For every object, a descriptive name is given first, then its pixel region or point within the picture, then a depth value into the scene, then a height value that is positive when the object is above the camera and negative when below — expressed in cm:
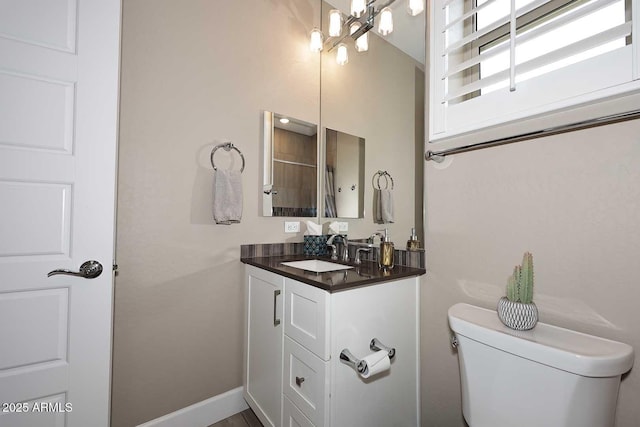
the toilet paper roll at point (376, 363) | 95 -51
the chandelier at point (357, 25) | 158 +126
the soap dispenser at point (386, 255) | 135 -18
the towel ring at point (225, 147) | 160 +42
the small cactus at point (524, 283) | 87 -20
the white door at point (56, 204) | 98 +4
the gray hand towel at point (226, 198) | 154 +11
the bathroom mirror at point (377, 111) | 137 +66
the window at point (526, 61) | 82 +54
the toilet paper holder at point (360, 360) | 96 -52
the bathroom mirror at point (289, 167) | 184 +36
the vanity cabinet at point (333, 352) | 104 -58
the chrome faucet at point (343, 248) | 170 -19
